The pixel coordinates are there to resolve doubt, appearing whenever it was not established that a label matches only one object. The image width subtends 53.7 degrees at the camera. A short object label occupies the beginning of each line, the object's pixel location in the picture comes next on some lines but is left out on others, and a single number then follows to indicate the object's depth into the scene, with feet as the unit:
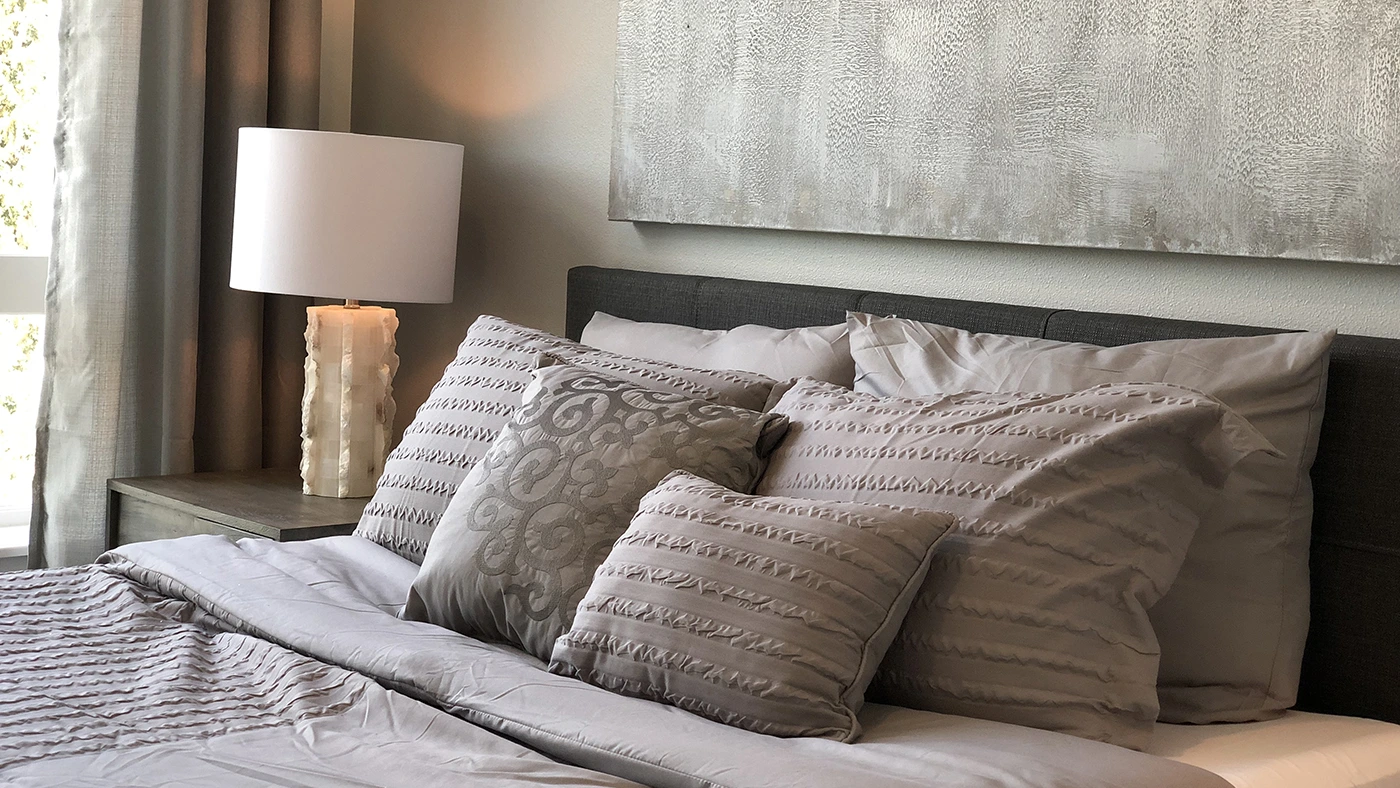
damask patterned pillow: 5.72
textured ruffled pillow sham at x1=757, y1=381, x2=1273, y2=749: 5.01
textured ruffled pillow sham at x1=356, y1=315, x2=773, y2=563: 6.86
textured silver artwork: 6.23
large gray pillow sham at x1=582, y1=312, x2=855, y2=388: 7.27
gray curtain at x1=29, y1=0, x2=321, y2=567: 10.32
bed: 4.41
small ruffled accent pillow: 4.75
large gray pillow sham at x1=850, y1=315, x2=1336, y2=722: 5.69
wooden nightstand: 9.02
